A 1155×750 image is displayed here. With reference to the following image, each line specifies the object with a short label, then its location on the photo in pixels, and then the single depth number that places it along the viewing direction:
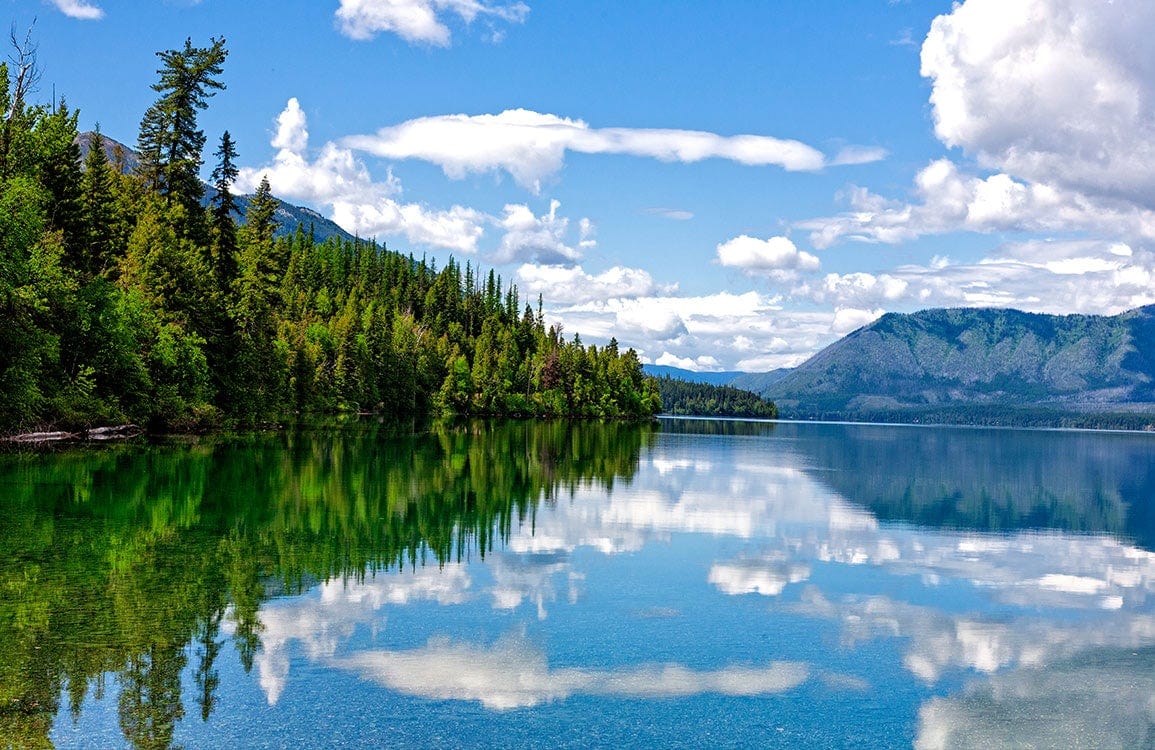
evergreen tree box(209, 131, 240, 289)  81.62
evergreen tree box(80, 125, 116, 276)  68.12
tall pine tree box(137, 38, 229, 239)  74.19
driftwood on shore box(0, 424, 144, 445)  55.32
